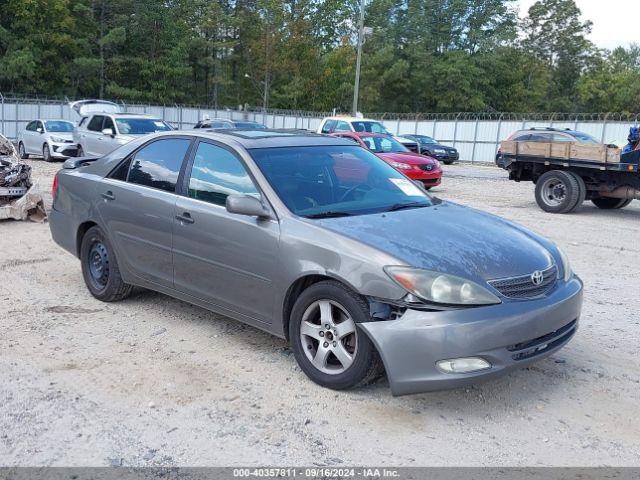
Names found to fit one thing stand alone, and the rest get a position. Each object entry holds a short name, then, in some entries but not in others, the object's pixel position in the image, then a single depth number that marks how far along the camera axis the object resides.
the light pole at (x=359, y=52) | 30.34
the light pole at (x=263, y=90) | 54.98
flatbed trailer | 12.22
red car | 15.52
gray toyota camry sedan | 3.69
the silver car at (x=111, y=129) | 16.86
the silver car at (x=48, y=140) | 21.59
